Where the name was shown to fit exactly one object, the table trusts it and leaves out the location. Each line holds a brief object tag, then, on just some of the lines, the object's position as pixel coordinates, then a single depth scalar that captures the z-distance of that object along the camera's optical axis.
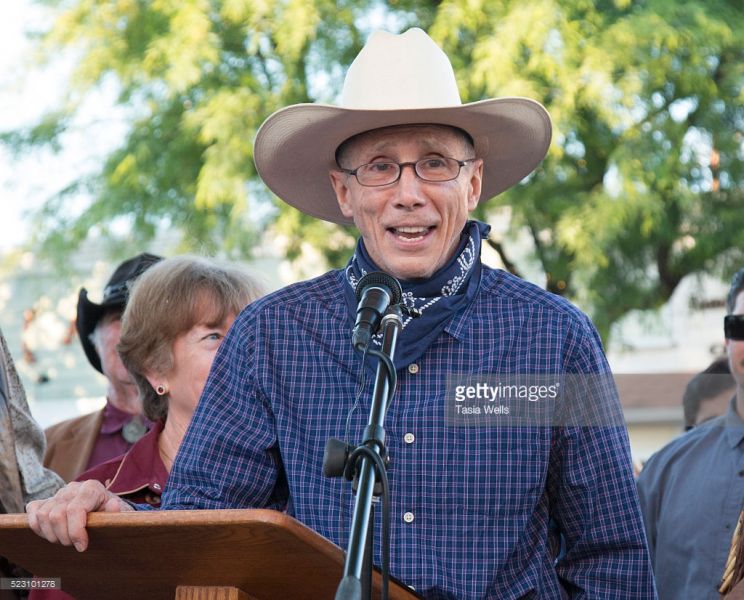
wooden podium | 2.35
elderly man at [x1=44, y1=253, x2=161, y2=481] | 5.56
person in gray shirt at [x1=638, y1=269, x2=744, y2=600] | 4.71
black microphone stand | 2.20
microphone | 2.56
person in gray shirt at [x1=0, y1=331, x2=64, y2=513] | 3.91
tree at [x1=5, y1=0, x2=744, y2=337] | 10.38
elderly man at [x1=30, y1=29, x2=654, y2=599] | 3.07
